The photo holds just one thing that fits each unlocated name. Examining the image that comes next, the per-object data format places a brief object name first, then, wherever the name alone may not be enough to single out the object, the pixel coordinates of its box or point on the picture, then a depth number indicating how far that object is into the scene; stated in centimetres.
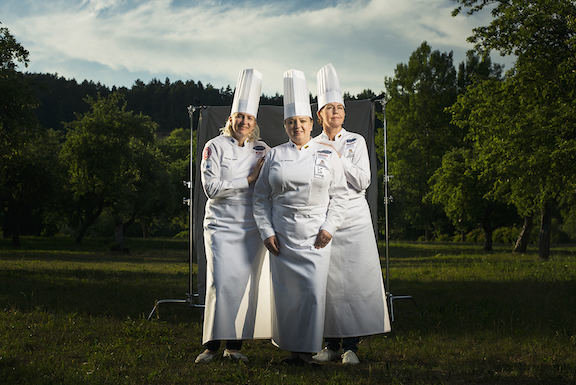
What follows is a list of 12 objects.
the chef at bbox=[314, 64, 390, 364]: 558
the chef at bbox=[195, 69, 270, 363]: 558
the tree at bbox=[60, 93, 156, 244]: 2980
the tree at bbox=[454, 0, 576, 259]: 1486
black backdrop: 864
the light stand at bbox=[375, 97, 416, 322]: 845
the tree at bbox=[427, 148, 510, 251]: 2653
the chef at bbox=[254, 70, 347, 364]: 521
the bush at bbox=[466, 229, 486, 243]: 4577
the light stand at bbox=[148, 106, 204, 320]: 834
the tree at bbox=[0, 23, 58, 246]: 1603
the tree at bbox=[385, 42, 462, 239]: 4294
